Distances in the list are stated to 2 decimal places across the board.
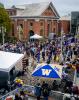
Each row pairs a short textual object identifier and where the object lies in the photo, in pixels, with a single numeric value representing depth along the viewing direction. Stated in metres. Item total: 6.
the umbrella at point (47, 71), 7.69
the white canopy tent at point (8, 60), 8.17
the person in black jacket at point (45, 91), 7.33
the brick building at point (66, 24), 32.87
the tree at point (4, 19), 24.03
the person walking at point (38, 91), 7.50
